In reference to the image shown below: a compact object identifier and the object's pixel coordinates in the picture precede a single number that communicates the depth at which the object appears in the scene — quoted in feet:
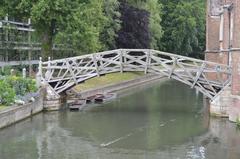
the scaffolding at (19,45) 147.02
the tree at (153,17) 219.04
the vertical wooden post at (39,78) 106.32
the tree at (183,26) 280.51
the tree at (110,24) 171.73
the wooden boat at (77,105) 106.83
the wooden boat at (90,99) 117.97
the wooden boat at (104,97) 120.95
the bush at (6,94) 86.94
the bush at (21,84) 94.38
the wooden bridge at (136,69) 99.09
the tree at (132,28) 193.77
